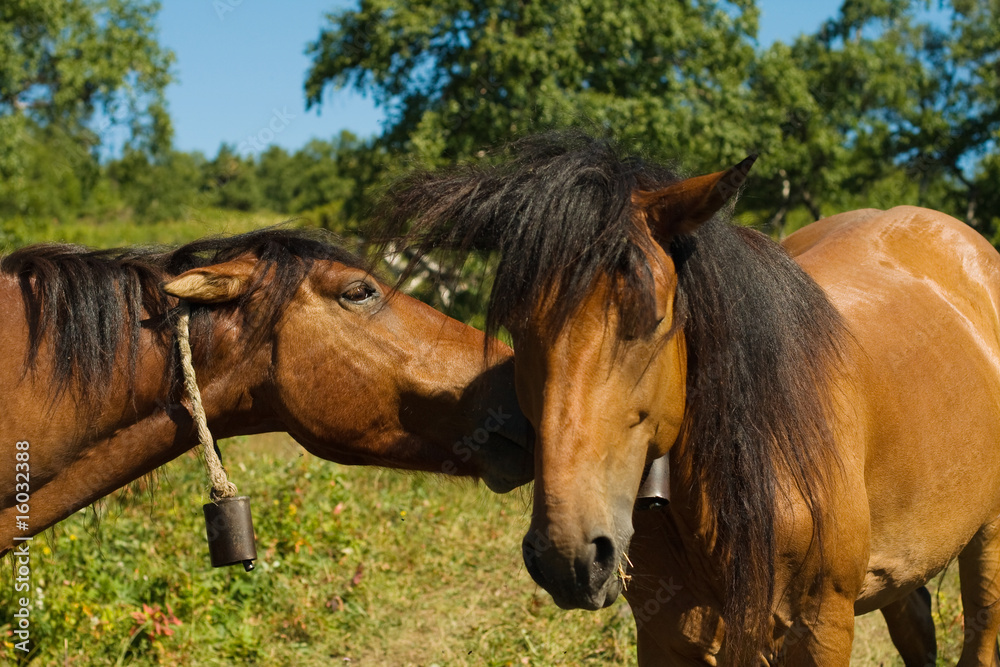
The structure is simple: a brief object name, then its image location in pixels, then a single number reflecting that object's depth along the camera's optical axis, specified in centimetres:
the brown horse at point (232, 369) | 243
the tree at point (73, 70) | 1511
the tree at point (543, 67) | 1216
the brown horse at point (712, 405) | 177
